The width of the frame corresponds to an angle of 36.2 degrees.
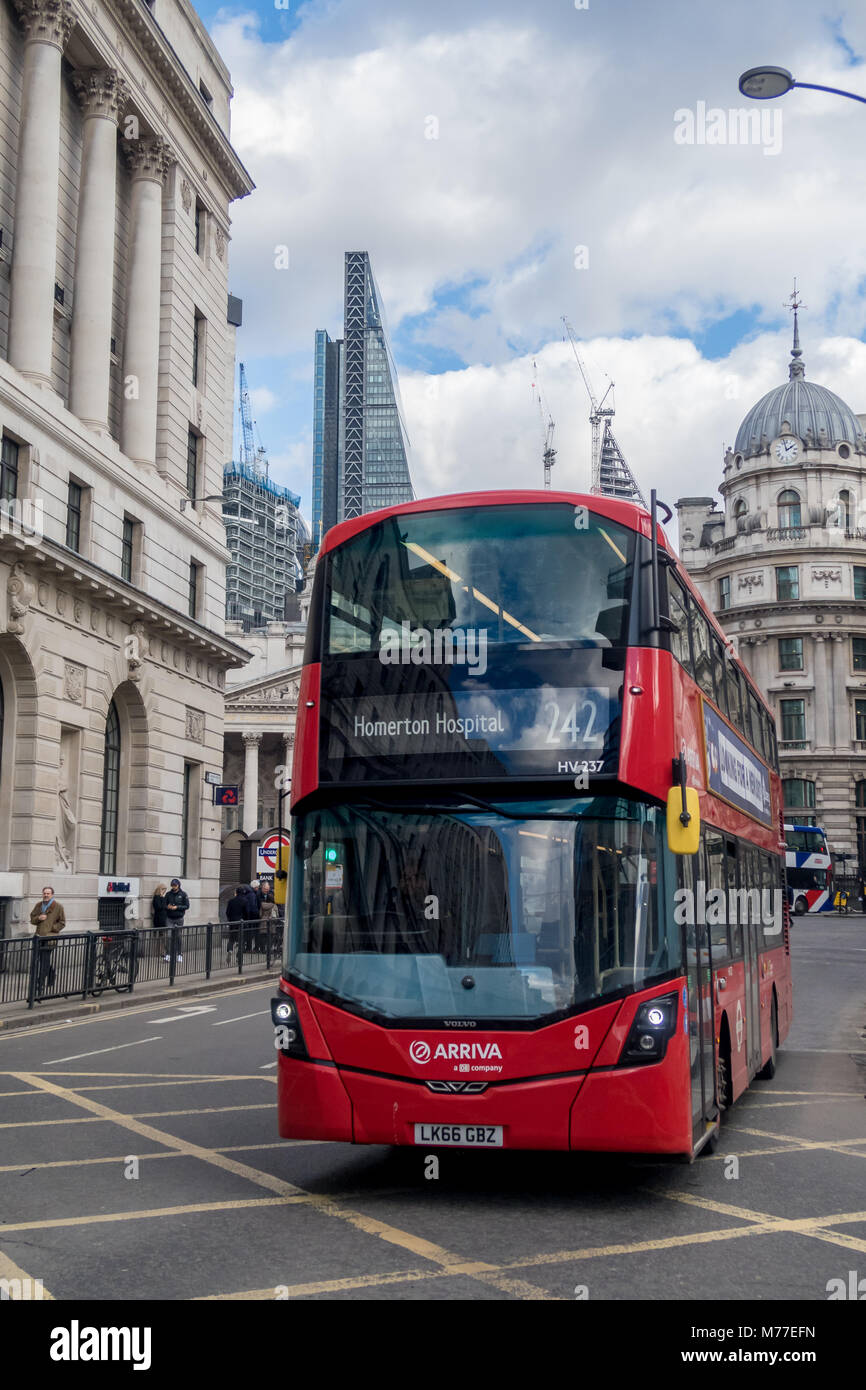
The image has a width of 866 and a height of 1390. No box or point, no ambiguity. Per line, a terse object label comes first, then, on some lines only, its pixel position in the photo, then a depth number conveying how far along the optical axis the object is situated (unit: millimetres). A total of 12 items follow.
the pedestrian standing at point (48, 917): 20969
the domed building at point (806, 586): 67750
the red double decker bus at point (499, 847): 7176
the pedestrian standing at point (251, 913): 29089
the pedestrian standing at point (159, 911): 28172
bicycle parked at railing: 20734
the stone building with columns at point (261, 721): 88688
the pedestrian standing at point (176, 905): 26953
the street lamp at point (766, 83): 11852
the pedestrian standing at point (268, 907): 33162
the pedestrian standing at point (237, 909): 29584
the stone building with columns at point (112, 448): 26141
